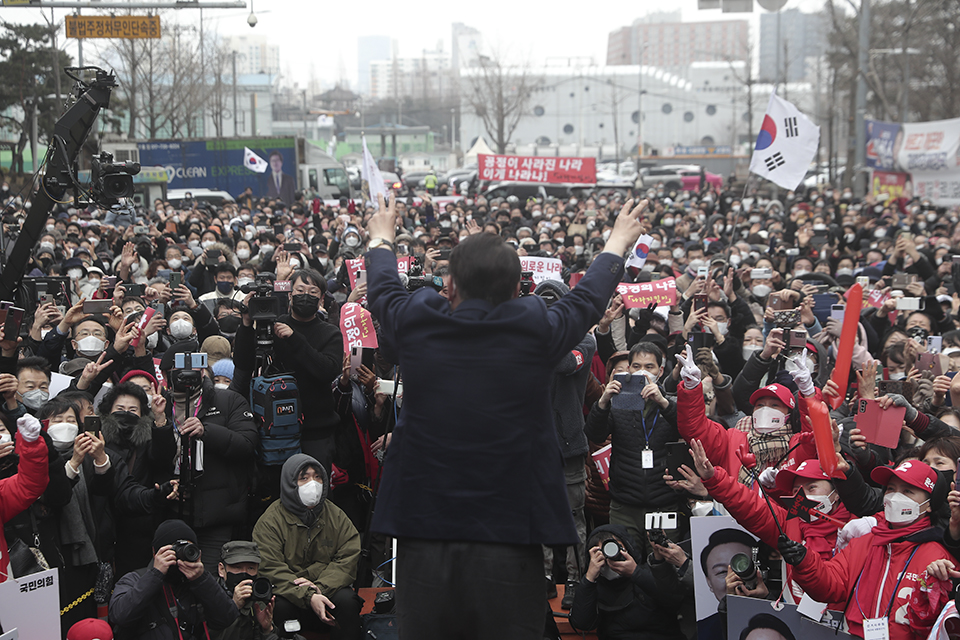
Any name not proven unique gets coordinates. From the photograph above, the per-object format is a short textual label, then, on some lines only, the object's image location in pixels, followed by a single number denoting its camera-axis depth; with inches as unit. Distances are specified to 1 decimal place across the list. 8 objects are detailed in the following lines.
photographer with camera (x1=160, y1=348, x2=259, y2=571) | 202.8
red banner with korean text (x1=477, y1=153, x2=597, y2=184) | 954.7
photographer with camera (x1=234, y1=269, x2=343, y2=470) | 218.5
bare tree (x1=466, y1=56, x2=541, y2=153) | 2049.7
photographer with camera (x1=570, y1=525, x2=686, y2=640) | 200.4
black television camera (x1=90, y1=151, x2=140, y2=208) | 335.9
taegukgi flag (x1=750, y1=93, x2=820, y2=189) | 471.5
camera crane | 337.4
